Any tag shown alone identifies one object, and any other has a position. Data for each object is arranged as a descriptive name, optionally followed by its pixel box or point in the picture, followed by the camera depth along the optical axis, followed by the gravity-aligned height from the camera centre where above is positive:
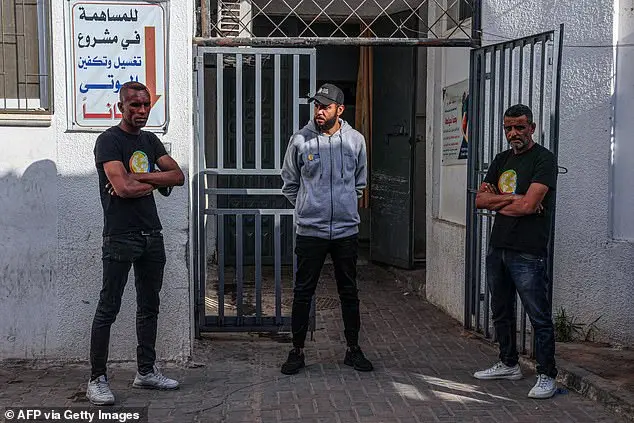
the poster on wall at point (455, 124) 7.64 +0.25
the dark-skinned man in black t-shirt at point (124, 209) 5.19 -0.36
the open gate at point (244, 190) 6.68 -0.34
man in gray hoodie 5.89 -0.35
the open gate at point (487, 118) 6.23 +0.26
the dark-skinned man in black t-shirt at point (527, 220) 5.35 -0.43
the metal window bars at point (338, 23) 6.54 +1.33
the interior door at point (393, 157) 9.67 -0.06
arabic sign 5.98 +0.65
